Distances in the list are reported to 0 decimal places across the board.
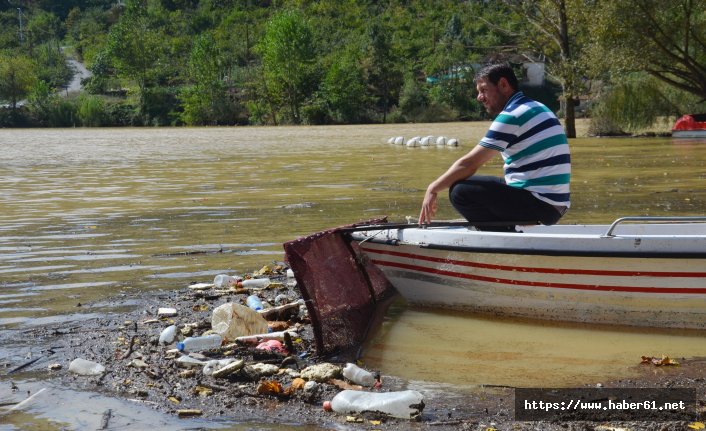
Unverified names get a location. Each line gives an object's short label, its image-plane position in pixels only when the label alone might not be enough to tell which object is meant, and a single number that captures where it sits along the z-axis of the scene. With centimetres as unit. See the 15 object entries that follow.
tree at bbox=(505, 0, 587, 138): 3453
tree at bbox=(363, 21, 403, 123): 8412
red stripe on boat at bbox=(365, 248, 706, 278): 632
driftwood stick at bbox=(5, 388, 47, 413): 500
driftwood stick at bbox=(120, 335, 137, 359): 588
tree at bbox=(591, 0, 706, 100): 3034
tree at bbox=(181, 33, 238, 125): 9012
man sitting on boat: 665
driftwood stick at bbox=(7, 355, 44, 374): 566
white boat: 632
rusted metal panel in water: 614
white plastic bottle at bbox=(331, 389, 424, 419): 476
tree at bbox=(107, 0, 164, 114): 10156
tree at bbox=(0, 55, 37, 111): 10275
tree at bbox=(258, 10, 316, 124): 8694
